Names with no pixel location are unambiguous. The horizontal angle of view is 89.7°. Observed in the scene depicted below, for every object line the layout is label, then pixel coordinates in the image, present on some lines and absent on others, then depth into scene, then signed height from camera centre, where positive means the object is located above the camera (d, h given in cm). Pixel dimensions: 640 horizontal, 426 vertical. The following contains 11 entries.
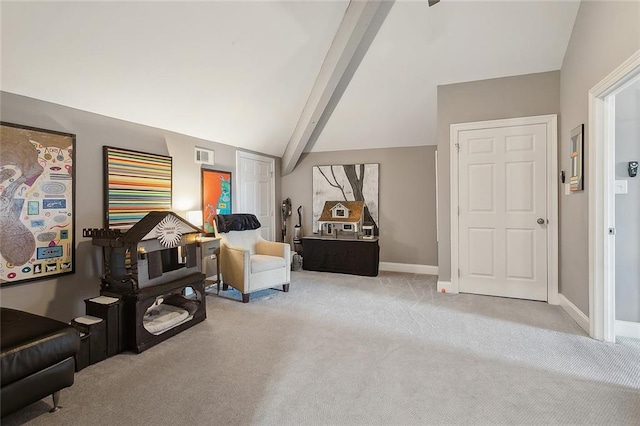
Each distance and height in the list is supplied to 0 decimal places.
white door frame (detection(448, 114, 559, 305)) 359 +24
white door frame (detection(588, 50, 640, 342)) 258 +4
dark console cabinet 499 -68
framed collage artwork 245 +9
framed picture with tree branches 555 +49
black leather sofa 156 -75
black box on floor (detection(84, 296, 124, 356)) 243 -78
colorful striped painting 318 +31
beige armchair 372 -60
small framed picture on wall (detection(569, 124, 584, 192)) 292 +50
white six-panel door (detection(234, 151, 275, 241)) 514 +43
